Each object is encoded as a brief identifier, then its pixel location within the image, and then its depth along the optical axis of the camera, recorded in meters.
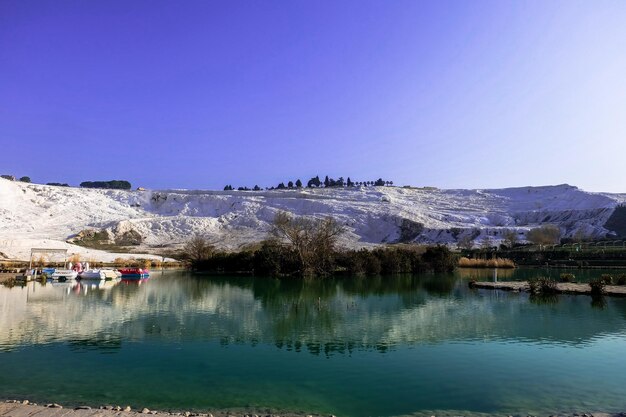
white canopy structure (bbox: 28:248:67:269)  38.61
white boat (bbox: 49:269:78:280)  32.91
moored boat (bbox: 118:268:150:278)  35.31
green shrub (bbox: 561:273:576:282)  28.06
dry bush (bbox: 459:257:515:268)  44.91
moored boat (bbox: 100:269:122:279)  34.74
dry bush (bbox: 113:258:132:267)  44.81
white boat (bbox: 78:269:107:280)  33.53
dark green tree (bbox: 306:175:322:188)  158.80
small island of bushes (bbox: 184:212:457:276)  36.94
